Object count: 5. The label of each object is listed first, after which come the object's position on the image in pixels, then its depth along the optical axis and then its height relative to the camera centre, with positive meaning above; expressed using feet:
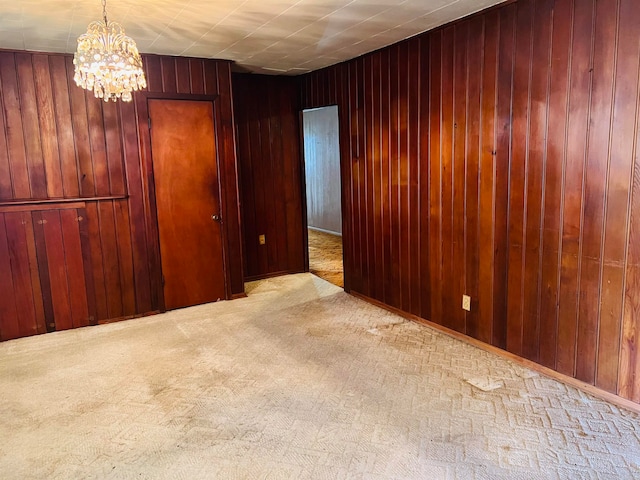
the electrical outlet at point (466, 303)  11.35 -3.19
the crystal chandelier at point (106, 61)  7.85 +2.09
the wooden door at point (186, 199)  13.97 -0.53
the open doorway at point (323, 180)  26.96 -0.21
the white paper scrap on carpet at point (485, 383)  9.16 -4.23
